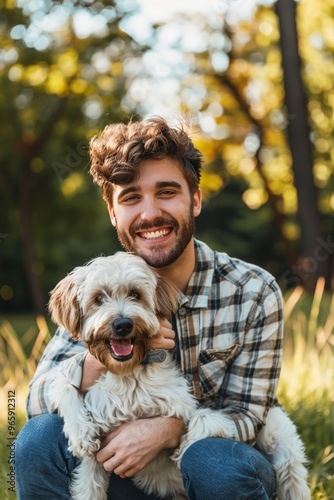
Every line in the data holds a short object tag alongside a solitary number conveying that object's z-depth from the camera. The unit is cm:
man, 312
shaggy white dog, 303
